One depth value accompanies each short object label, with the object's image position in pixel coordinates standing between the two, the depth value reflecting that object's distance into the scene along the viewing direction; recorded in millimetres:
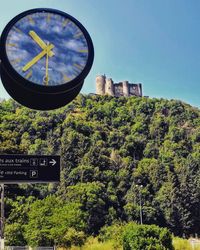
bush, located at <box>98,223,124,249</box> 30795
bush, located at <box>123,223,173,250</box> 27891
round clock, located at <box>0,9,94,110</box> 3281
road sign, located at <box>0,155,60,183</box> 3885
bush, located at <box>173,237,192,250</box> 31061
